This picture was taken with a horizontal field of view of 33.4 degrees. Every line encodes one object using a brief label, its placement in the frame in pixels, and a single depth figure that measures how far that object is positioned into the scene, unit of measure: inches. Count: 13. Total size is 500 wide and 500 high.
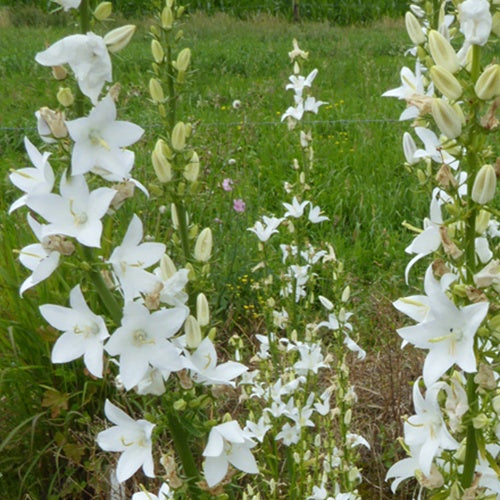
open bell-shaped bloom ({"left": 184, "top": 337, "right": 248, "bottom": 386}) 18.3
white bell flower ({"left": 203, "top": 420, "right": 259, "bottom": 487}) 18.4
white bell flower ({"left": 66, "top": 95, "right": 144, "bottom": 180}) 17.1
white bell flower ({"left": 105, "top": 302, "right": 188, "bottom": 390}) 16.8
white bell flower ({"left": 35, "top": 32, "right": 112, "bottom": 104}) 17.2
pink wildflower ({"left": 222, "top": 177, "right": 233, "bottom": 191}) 58.3
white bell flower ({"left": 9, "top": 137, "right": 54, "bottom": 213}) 17.9
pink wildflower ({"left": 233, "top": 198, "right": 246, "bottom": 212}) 56.3
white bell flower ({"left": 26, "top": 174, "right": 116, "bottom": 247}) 17.0
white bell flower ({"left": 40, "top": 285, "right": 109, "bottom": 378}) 18.2
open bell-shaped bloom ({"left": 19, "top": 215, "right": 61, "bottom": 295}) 17.5
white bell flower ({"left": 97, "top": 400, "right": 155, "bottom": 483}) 19.3
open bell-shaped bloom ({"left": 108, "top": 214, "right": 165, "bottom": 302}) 17.6
